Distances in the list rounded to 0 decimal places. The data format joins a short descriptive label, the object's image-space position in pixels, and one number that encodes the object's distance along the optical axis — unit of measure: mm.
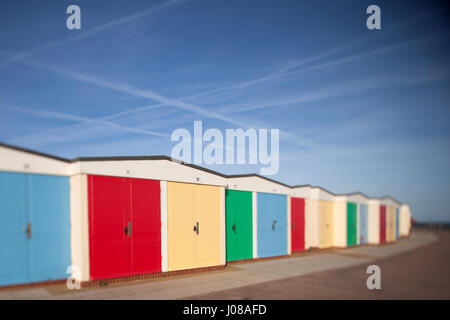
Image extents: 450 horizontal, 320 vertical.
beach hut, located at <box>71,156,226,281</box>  8531
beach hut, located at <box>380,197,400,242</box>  27344
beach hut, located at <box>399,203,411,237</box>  36469
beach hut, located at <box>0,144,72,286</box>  7699
